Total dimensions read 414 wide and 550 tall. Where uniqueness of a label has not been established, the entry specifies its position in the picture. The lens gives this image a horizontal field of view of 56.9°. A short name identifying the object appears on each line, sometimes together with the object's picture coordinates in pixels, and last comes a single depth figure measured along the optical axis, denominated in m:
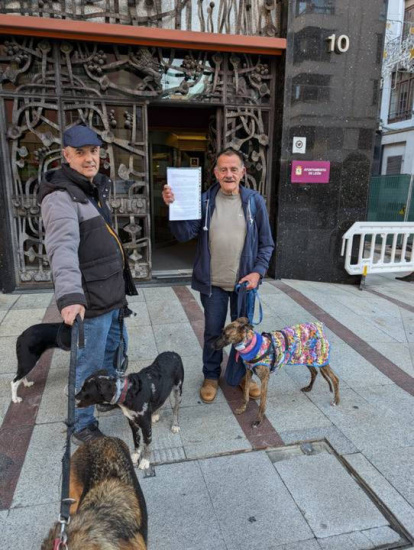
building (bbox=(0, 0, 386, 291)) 5.89
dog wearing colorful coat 3.17
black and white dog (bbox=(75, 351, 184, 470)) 2.46
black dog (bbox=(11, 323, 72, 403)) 3.47
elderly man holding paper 3.44
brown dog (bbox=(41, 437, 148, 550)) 1.50
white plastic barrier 7.02
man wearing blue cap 2.32
